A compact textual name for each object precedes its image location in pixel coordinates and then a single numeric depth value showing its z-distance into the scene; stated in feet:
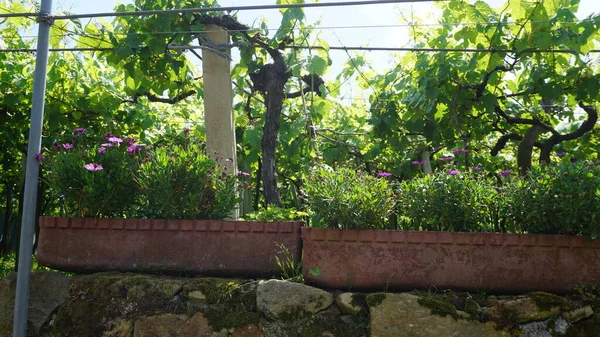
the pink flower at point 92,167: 12.00
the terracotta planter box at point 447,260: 11.40
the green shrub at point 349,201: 11.64
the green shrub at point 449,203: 12.11
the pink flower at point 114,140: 13.03
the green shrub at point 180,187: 12.38
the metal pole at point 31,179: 11.53
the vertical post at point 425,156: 22.62
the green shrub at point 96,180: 12.41
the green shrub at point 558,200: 11.38
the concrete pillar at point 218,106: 15.58
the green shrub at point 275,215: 13.55
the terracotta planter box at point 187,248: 12.19
